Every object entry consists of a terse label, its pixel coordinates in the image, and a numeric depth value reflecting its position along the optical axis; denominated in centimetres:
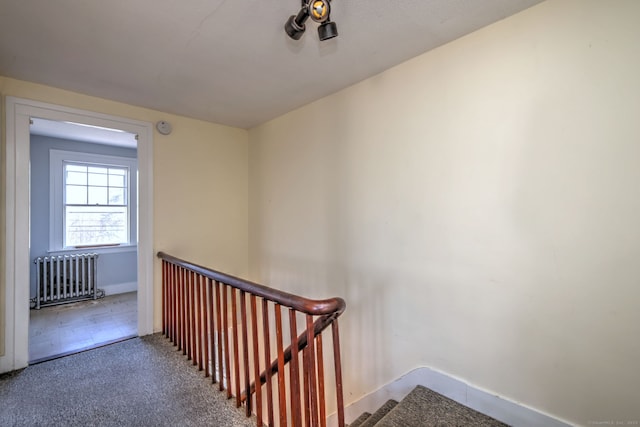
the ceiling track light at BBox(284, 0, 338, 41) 110
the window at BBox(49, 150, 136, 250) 386
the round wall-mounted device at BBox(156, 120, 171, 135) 271
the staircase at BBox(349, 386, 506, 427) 144
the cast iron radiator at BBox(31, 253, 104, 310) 363
